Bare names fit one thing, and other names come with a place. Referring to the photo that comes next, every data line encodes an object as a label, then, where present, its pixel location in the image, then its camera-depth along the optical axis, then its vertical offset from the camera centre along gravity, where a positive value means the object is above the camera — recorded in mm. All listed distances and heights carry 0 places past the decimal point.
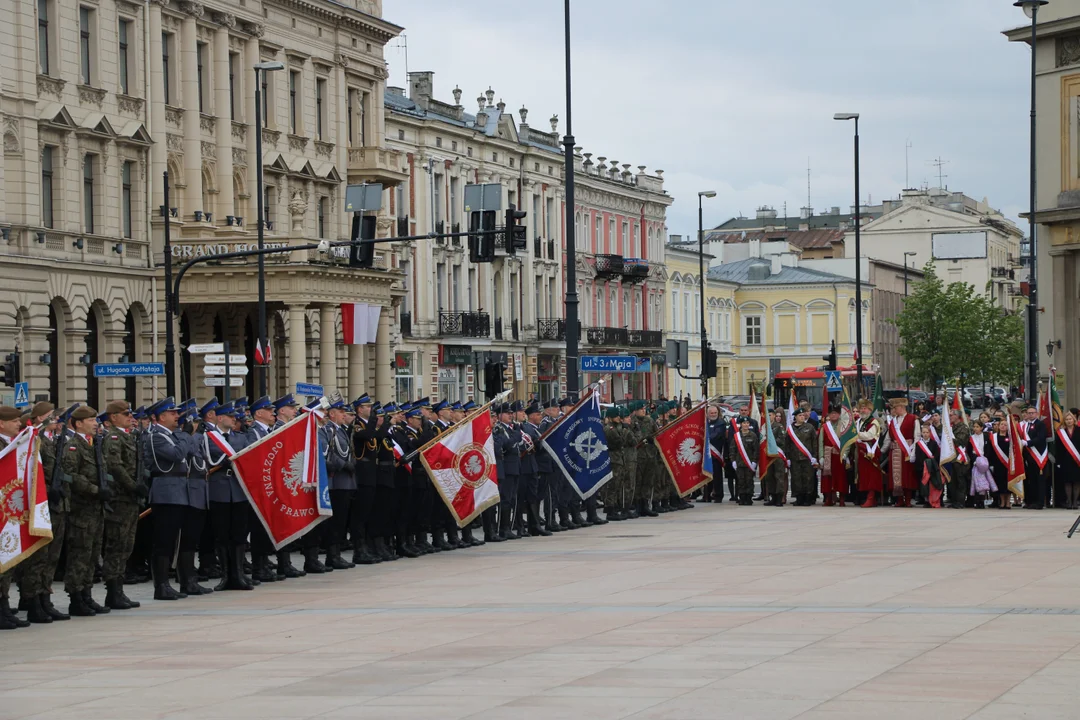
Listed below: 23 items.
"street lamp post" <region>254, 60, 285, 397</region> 41594 +3655
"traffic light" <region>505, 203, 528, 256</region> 32250 +1830
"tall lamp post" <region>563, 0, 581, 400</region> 32531 +1086
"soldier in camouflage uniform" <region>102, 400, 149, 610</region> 17250 -1433
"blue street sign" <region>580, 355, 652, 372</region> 33781 -455
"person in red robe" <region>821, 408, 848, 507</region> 32375 -2299
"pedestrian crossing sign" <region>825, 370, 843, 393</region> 48062 -1148
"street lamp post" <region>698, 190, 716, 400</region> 44434 -233
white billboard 133125 +6232
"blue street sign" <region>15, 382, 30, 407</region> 33125 -835
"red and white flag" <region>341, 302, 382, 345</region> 54562 +568
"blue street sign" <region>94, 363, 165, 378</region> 34844 -456
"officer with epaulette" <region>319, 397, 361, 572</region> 20902 -1529
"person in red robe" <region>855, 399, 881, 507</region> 31625 -2071
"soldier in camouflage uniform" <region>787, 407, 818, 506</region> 32656 -2211
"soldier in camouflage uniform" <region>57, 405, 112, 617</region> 16891 -1496
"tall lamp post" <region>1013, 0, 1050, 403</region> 41906 +282
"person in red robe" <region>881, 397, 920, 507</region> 31125 -1926
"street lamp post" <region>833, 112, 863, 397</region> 53338 +271
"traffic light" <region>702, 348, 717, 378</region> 43281 -625
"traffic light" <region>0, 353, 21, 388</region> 33875 -425
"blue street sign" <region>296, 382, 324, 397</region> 27388 -706
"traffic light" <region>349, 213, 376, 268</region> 35312 +1782
